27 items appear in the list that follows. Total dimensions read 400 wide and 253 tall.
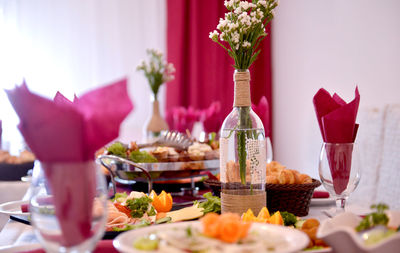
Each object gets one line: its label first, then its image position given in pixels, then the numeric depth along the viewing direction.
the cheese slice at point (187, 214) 1.04
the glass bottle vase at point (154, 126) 3.37
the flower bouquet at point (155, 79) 3.37
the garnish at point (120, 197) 1.25
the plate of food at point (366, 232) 0.58
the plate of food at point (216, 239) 0.57
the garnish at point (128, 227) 0.93
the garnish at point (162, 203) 1.16
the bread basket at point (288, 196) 1.17
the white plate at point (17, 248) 0.76
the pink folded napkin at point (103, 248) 0.77
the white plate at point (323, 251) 0.64
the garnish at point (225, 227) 0.58
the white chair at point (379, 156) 2.05
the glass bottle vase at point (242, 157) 1.05
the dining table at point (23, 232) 0.77
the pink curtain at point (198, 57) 4.60
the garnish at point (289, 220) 0.96
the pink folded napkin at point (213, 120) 2.88
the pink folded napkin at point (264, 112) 1.64
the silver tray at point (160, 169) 1.59
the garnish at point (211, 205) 1.12
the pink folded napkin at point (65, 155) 0.60
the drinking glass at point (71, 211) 0.60
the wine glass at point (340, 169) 1.00
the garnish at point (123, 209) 1.08
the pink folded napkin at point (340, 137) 1.00
